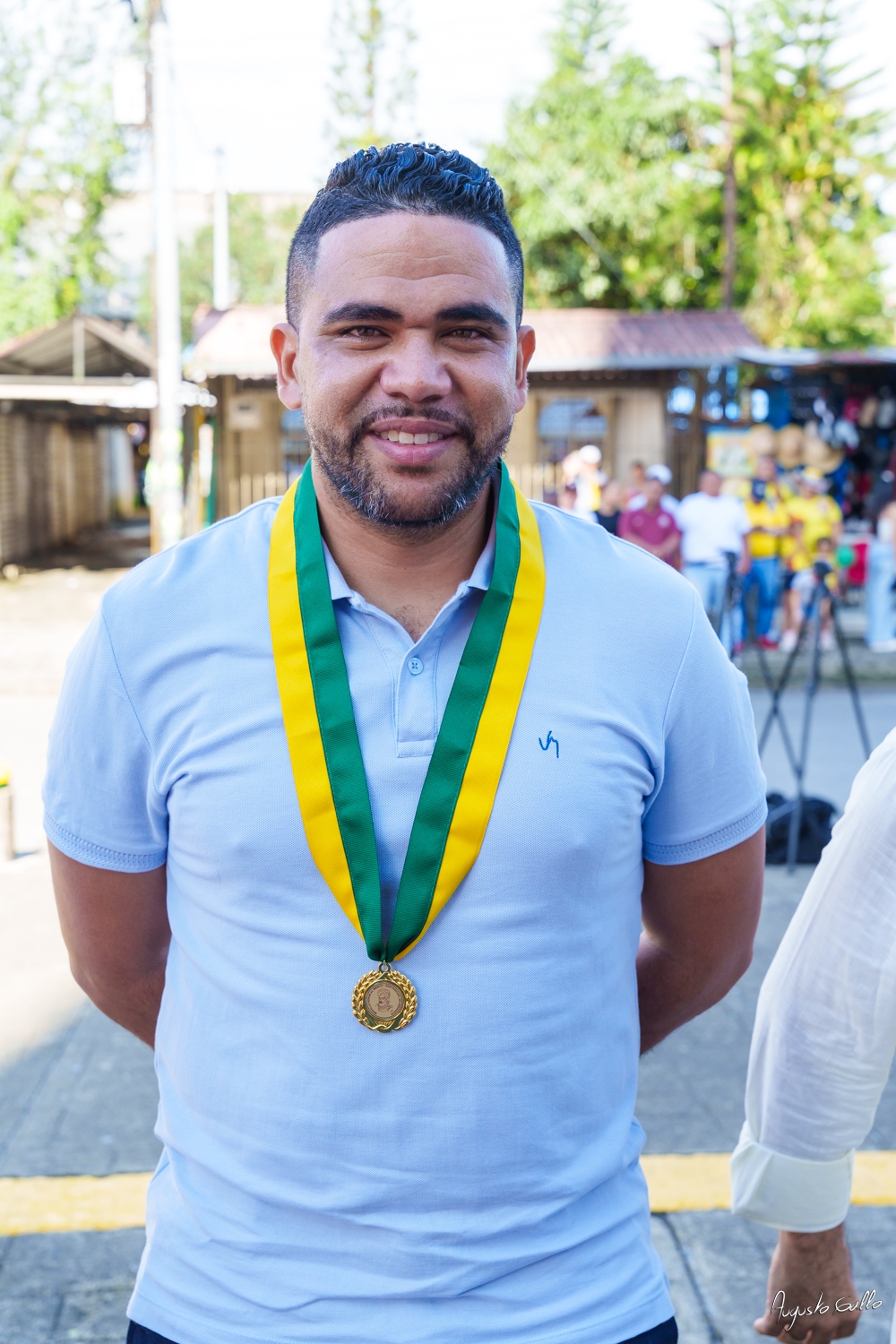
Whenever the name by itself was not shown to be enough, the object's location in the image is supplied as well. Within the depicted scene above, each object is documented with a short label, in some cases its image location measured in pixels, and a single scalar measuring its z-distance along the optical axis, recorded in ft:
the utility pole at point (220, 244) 85.81
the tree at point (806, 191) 95.86
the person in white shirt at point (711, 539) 38.75
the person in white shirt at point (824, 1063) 5.35
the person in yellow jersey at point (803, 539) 42.57
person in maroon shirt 38.73
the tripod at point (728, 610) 27.27
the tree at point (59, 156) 80.23
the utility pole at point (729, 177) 78.38
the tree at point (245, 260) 191.11
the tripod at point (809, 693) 19.95
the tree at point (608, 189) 95.35
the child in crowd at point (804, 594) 42.16
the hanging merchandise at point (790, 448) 51.80
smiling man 5.15
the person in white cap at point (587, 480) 41.98
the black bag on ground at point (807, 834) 20.27
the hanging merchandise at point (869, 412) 56.29
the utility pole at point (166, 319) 41.34
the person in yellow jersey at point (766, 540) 42.32
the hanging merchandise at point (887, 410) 56.39
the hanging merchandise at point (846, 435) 56.65
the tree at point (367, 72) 109.81
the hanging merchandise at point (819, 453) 55.42
